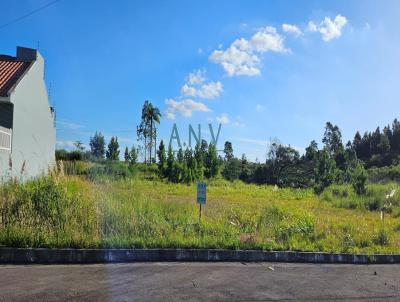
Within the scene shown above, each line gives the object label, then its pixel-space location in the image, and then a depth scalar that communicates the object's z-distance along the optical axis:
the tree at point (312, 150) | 65.84
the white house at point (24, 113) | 15.06
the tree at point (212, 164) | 51.72
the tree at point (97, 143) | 71.79
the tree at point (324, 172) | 40.12
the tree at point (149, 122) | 53.12
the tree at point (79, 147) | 39.93
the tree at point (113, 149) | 55.25
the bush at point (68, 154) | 36.75
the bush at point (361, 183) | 26.77
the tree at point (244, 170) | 66.62
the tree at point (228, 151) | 70.35
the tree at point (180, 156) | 44.13
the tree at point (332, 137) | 80.38
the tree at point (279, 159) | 65.81
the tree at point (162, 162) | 43.33
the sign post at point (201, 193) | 9.98
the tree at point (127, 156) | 53.24
